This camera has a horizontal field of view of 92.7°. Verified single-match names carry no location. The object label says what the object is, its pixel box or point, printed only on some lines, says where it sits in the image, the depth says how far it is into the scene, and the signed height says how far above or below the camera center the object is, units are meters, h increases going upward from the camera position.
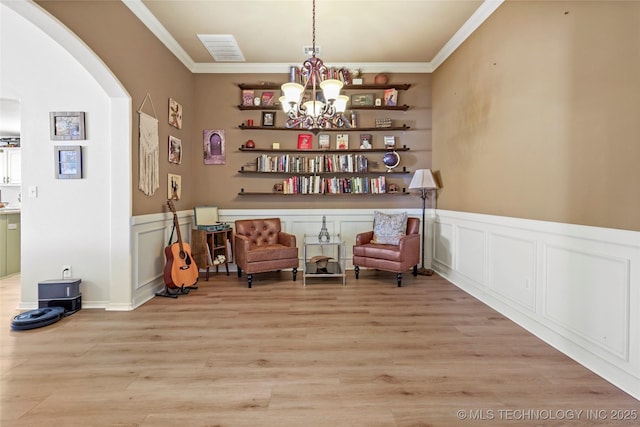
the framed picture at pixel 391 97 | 4.63 +1.58
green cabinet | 4.17 -0.60
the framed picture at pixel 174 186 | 3.89 +0.19
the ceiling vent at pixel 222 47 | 3.78 +2.04
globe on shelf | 4.63 +0.63
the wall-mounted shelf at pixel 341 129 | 4.61 +1.11
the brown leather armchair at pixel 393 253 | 3.88 -0.68
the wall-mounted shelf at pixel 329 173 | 4.63 +0.44
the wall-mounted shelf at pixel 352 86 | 4.58 +1.74
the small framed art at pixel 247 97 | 4.65 +1.58
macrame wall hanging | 3.23 +0.52
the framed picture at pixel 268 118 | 4.66 +1.26
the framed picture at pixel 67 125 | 2.98 +0.74
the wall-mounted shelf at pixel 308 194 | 4.69 +0.11
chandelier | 2.63 +0.89
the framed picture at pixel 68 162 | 2.99 +0.38
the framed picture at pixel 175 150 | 3.95 +0.68
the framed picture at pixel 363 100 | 4.69 +1.55
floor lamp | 4.35 +0.26
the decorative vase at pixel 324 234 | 4.27 -0.48
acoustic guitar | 3.42 -0.74
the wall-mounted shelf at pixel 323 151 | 4.62 +0.78
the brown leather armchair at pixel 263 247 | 3.89 -0.62
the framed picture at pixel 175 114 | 3.93 +1.15
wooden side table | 4.09 -0.62
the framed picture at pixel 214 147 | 4.69 +0.83
